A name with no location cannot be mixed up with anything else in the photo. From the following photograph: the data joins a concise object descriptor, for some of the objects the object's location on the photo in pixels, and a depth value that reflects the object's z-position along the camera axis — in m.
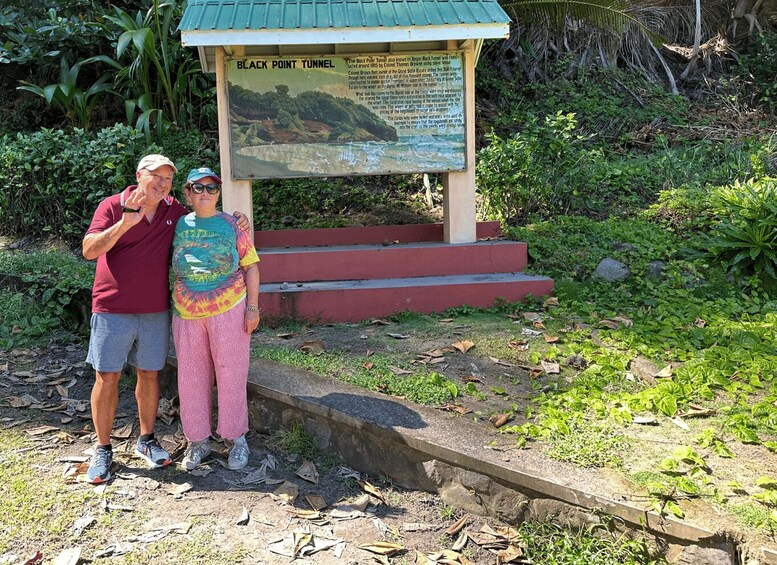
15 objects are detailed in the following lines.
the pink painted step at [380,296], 5.79
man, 3.64
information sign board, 6.22
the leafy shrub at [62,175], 7.50
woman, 3.80
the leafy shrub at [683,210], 7.14
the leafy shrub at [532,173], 7.37
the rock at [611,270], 6.44
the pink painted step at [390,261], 6.15
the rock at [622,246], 6.78
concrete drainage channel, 2.89
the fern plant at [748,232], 6.20
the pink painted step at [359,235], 7.09
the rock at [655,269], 6.46
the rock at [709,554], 2.76
